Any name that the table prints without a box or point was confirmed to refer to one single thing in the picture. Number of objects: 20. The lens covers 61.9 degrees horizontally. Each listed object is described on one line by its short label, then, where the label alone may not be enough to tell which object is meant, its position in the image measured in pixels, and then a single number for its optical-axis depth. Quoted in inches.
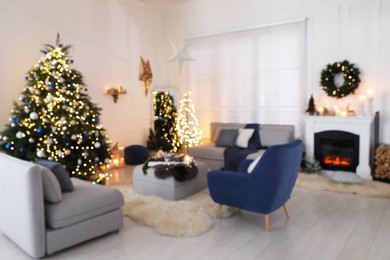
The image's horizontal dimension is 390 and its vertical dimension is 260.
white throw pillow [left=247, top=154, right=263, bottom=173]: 144.4
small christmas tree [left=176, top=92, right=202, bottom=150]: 304.7
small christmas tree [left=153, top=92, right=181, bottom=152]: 324.2
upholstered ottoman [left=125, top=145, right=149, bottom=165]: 285.9
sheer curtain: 261.1
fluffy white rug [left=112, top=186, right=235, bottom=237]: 147.6
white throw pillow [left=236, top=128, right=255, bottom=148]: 257.4
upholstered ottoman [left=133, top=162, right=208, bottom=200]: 186.2
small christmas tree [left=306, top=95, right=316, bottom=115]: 243.8
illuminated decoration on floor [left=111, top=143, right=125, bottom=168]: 275.9
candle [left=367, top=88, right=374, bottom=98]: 226.0
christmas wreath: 228.5
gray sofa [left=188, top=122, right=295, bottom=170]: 251.0
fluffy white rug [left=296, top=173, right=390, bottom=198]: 190.7
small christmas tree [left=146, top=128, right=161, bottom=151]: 321.4
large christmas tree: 193.9
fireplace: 220.2
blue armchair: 137.9
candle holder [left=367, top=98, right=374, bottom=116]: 221.5
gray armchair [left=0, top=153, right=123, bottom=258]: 121.0
